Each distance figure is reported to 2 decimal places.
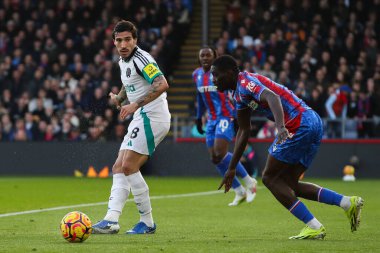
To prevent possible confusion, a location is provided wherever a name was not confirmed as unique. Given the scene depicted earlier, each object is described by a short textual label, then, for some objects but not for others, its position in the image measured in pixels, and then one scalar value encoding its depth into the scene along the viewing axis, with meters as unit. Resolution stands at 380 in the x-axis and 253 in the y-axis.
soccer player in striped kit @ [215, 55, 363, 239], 18.55
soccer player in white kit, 19.94
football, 18.06
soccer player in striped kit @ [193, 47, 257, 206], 30.31
